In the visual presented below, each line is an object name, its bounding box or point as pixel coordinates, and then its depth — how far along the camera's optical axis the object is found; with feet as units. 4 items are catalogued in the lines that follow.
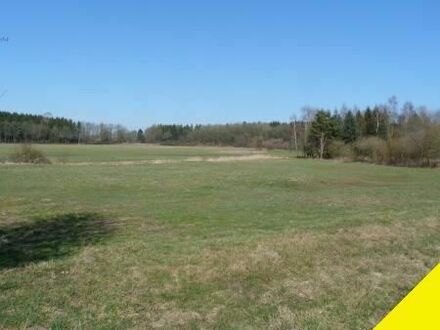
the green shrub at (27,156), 186.80
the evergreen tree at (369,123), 351.05
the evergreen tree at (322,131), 314.14
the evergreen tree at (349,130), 332.80
